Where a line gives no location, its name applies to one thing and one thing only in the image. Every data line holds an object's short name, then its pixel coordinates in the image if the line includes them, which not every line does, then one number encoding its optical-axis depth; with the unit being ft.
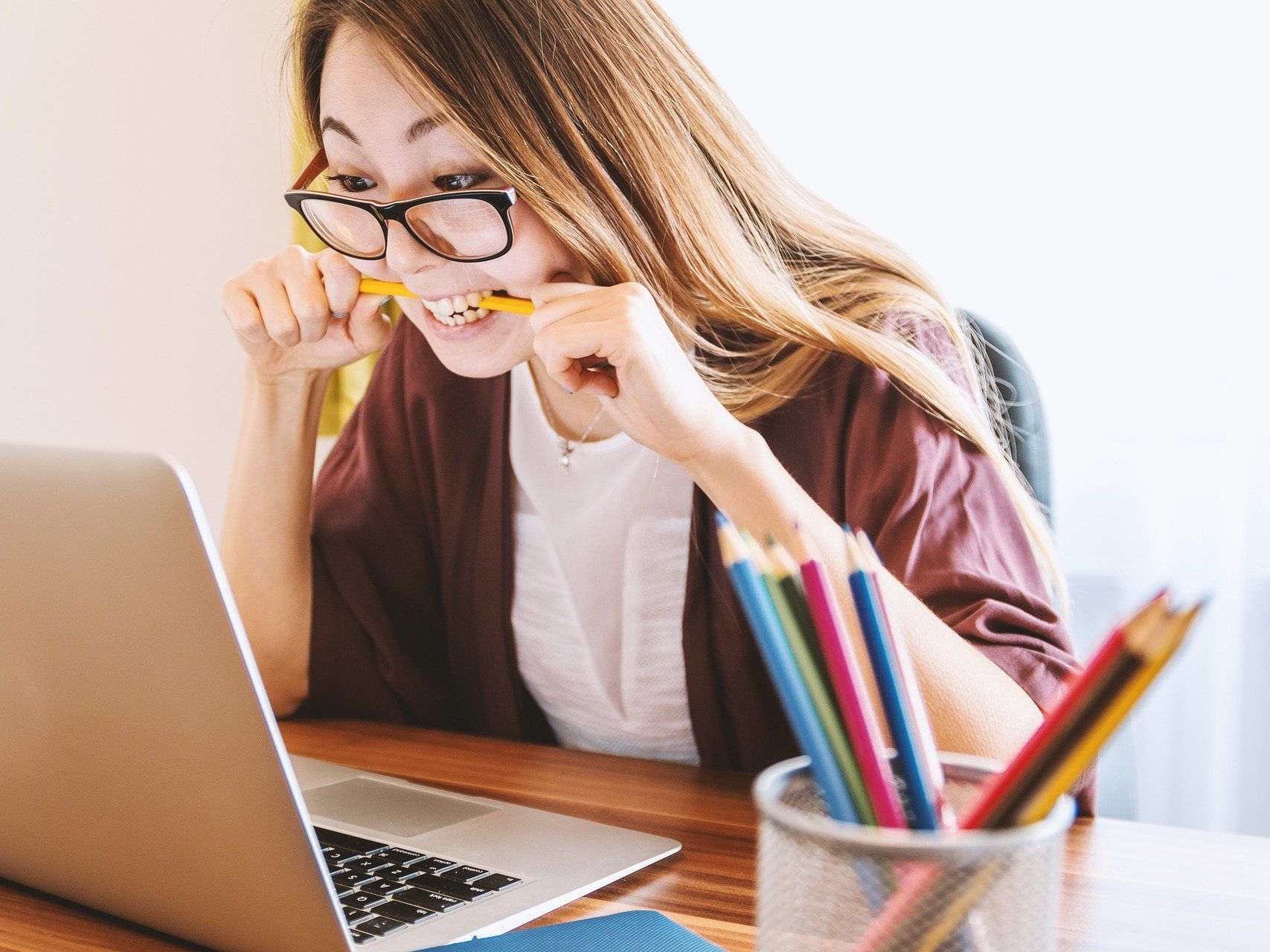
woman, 2.83
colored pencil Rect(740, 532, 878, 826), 1.11
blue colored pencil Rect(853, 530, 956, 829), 1.15
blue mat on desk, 1.81
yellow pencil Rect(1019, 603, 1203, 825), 0.90
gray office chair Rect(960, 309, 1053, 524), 3.47
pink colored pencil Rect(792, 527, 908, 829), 1.08
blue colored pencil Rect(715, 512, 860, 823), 1.08
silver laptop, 1.54
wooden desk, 1.93
